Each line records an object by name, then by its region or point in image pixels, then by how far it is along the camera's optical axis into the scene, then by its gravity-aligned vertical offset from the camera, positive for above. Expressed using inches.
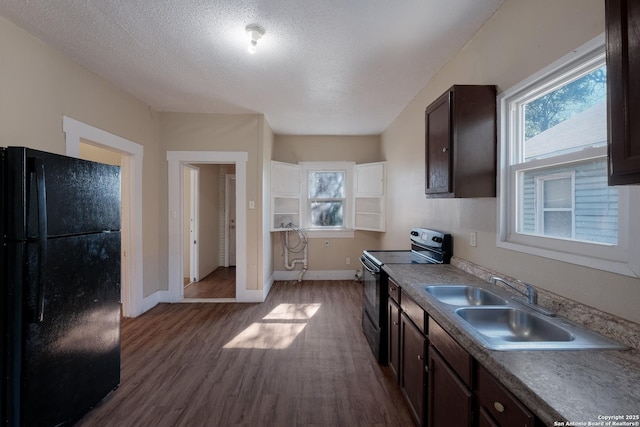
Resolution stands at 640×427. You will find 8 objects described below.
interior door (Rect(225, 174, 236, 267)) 241.3 -6.3
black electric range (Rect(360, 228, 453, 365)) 93.7 -21.8
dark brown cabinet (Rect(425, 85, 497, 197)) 72.9 +19.1
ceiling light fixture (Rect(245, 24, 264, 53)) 78.5 +52.3
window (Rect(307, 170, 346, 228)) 200.5 +10.0
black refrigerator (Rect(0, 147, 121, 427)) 55.2 -16.9
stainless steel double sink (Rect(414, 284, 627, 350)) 39.9 -20.3
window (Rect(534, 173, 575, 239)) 55.5 +1.2
